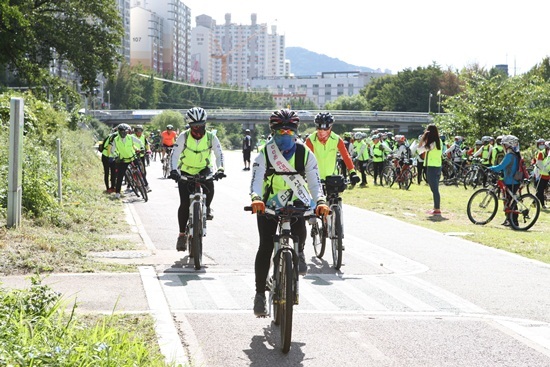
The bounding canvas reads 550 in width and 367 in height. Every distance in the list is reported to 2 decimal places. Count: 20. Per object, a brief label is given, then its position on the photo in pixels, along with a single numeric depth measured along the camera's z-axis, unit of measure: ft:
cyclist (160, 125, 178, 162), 97.25
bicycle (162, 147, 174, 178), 99.56
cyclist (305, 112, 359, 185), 38.40
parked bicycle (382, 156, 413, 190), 92.22
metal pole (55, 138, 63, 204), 52.78
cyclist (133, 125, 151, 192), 73.37
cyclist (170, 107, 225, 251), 35.88
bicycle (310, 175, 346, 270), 32.87
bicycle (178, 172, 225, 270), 33.14
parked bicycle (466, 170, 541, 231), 55.01
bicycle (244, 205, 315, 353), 20.24
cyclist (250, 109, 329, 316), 22.80
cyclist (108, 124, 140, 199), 68.74
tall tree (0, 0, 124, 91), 124.26
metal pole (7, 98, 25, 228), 38.27
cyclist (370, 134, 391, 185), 98.56
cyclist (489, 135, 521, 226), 55.42
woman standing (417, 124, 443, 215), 61.88
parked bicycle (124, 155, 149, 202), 69.00
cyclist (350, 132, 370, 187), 102.43
